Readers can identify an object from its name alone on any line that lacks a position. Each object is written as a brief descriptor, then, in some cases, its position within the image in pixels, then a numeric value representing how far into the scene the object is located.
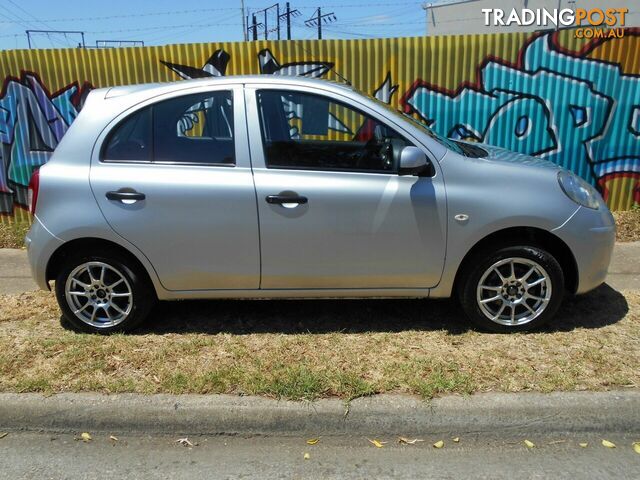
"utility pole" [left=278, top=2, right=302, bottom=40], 31.77
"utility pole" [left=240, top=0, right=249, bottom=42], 31.50
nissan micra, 3.72
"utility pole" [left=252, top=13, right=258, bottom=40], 30.36
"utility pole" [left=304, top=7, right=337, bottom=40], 30.58
